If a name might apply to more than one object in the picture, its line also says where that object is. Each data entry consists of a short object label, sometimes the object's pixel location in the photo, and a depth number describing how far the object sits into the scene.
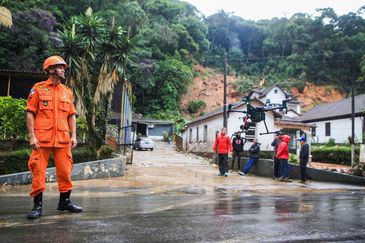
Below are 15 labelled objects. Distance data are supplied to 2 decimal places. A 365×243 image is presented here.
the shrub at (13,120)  11.76
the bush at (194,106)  65.94
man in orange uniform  5.01
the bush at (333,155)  27.60
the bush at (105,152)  12.76
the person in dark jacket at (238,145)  16.75
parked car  37.44
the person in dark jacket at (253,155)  15.77
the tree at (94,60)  14.62
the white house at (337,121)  35.84
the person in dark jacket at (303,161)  13.27
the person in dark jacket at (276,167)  14.19
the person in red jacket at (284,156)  13.73
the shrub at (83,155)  11.91
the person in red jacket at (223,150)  14.22
